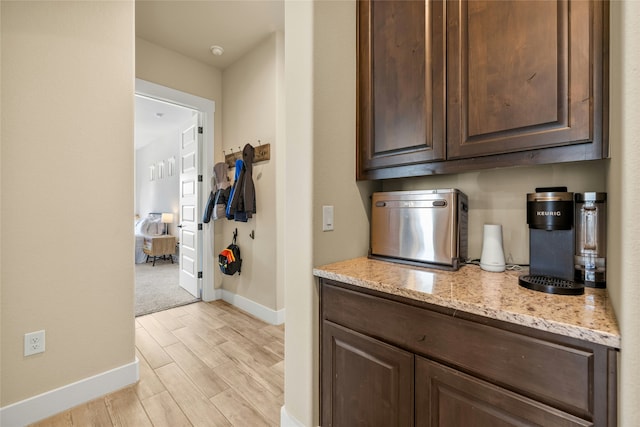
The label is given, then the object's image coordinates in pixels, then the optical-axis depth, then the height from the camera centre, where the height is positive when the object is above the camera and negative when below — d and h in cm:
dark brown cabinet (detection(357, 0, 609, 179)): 87 +50
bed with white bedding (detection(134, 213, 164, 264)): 596 -44
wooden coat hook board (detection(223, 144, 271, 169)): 282 +64
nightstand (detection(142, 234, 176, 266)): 567 -75
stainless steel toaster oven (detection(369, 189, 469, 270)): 118 -8
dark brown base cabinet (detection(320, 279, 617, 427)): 65 -48
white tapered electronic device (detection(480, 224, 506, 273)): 117 -18
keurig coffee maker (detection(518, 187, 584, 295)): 95 -11
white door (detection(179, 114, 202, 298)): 347 +5
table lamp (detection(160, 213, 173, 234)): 630 -15
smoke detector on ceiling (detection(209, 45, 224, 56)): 299 +182
